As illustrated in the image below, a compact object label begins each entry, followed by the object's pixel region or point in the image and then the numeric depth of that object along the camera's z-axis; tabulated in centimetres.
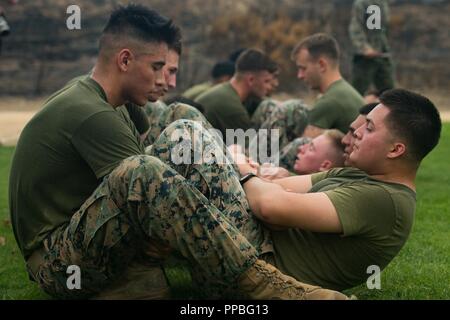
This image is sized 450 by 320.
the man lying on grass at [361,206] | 334
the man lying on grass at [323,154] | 523
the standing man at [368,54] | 1048
